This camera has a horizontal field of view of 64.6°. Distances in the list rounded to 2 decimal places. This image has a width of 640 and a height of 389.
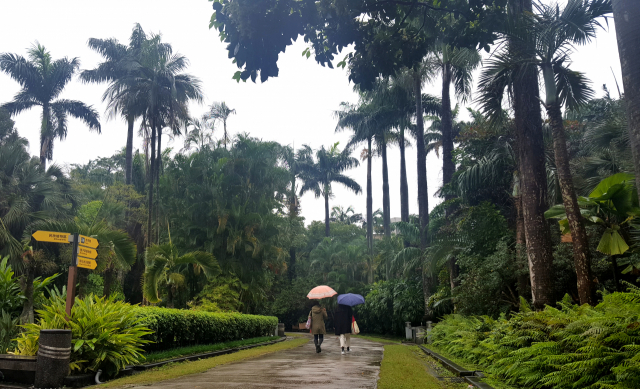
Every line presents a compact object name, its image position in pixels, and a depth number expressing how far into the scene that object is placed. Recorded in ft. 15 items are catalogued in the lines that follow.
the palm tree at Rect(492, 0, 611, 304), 33.09
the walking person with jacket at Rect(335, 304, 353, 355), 52.11
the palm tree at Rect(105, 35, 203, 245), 94.89
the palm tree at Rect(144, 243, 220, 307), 66.64
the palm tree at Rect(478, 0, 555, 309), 38.12
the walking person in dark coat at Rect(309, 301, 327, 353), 52.65
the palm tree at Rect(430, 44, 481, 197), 85.92
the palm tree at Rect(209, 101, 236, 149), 119.24
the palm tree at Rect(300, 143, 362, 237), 195.00
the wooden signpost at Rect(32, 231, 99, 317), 29.17
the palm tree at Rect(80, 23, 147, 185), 123.65
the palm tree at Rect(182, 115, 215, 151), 110.65
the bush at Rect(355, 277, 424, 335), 94.02
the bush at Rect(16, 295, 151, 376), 27.71
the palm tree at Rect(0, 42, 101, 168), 119.55
